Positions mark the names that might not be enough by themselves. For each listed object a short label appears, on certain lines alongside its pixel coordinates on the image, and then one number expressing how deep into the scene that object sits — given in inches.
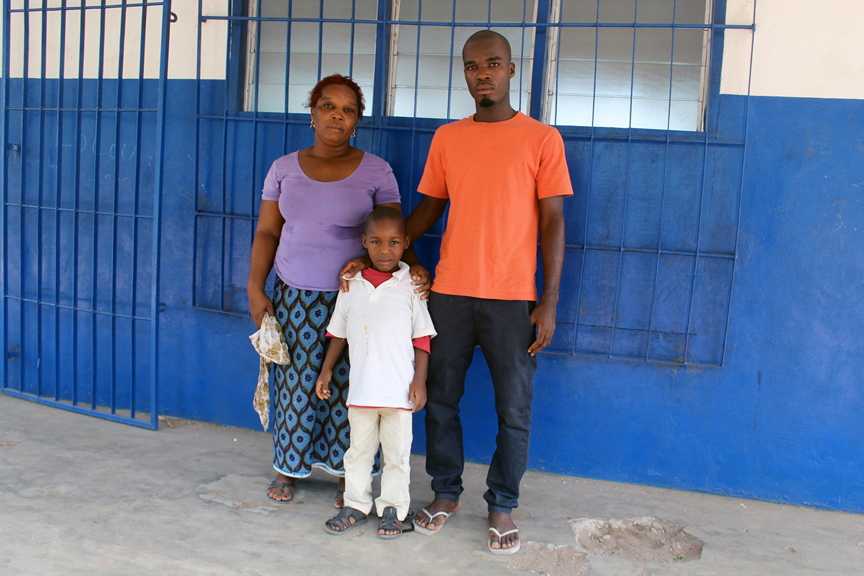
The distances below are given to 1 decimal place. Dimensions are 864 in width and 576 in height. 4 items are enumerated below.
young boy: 87.5
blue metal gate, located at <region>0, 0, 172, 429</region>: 128.0
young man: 88.0
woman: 95.0
